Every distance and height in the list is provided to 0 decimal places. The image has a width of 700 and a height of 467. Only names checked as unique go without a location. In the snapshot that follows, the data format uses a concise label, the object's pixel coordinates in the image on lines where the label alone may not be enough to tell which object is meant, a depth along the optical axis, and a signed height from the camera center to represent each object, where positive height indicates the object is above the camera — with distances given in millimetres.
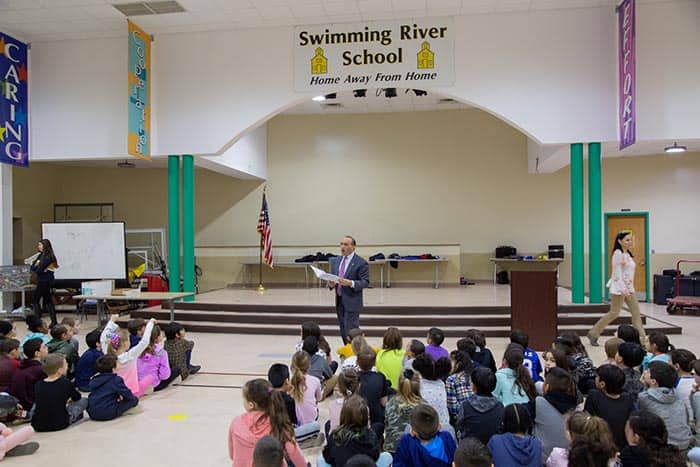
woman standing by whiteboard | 8953 -631
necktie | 6305 -426
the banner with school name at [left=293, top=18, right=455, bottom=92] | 9453 +3273
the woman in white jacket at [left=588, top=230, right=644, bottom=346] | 7102 -612
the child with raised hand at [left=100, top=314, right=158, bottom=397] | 4906 -1053
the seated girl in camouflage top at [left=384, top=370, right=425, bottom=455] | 3211 -1047
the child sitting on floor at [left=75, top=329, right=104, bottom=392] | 5152 -1251
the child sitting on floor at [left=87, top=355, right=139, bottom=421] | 4555 -1315
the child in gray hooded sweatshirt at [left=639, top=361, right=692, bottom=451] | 3164 -999
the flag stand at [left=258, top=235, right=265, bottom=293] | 12520 -1068
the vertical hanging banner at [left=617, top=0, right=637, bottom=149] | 8242 +2599
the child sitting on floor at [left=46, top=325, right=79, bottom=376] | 5238 -1050
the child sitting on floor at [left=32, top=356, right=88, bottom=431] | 4207 -1268
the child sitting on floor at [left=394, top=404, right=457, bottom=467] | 2682 -1056
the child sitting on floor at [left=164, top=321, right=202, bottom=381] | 5879 -1219
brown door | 12854 -110
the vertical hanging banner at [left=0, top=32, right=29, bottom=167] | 9742 +2543
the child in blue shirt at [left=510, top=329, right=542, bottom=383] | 4293 -983
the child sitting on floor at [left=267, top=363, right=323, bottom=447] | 3629 -1120
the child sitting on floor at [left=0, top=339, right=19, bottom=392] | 4539 -1053
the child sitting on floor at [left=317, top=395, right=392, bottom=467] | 2678 -1004
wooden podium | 7230 -932
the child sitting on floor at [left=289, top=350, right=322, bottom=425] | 3830 -1116
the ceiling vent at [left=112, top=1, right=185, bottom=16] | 8867 +3888
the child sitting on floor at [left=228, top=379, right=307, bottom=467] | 2873 -1025
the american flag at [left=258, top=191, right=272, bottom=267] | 12391 +43
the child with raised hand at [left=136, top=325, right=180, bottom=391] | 5402 -1280
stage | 8555 -1321
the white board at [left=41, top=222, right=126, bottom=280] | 10570 -191
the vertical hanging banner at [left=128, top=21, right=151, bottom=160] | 9586 +2670
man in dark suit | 6273 -558
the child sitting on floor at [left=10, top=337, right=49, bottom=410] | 4516 -1147
